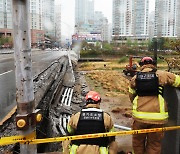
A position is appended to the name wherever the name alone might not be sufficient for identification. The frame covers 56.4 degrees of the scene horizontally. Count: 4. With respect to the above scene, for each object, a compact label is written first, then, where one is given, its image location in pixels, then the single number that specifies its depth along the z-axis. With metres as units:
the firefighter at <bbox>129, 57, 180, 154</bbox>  2.09
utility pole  1.21
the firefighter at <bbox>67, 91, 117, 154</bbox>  1.59
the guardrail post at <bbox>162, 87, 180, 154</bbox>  2.12
